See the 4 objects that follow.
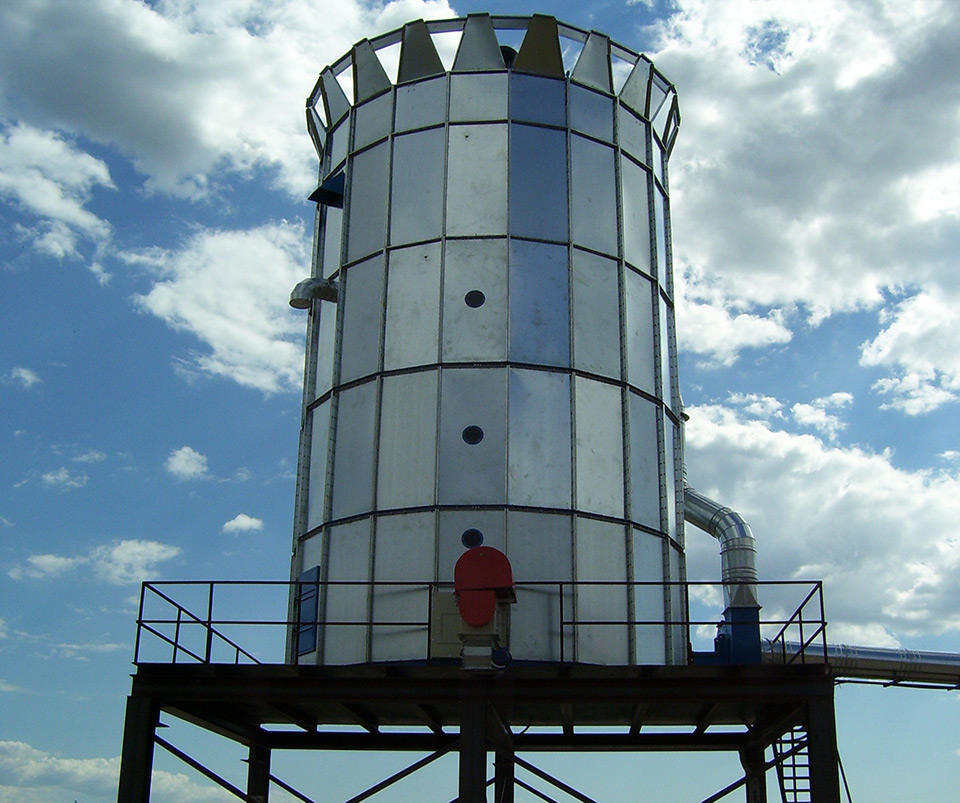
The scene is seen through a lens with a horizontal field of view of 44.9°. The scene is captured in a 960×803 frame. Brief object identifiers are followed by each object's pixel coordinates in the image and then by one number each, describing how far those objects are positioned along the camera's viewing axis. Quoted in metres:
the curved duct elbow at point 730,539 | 19.80
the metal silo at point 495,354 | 18.08
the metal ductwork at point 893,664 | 22.77
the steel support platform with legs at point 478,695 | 15.22
